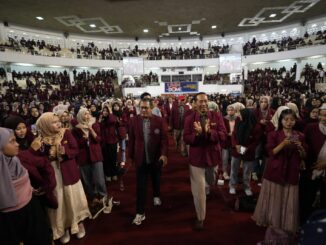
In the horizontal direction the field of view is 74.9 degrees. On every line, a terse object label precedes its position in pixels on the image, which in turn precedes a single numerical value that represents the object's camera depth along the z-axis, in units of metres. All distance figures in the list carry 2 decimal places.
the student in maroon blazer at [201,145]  3.14
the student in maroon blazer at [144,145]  3.45
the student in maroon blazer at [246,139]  4.00
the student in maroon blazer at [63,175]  2.73
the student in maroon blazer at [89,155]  3.68
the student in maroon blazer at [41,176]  2.29
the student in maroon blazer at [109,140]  5.06
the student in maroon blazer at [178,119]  7.22
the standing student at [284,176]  2.60
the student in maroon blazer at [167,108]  9.80
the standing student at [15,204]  1.79
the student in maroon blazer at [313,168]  2.66
